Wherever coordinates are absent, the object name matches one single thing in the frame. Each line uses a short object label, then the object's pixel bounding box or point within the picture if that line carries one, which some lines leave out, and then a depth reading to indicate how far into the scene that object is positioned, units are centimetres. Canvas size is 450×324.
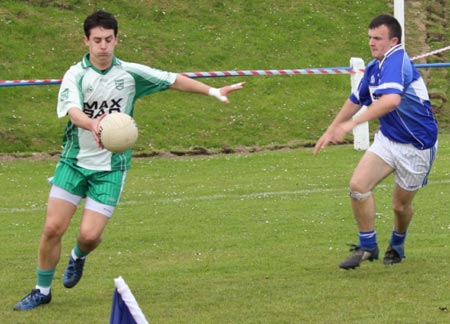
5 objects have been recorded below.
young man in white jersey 1647
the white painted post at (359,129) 3572
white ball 1532
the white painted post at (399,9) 3622
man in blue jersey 1814
